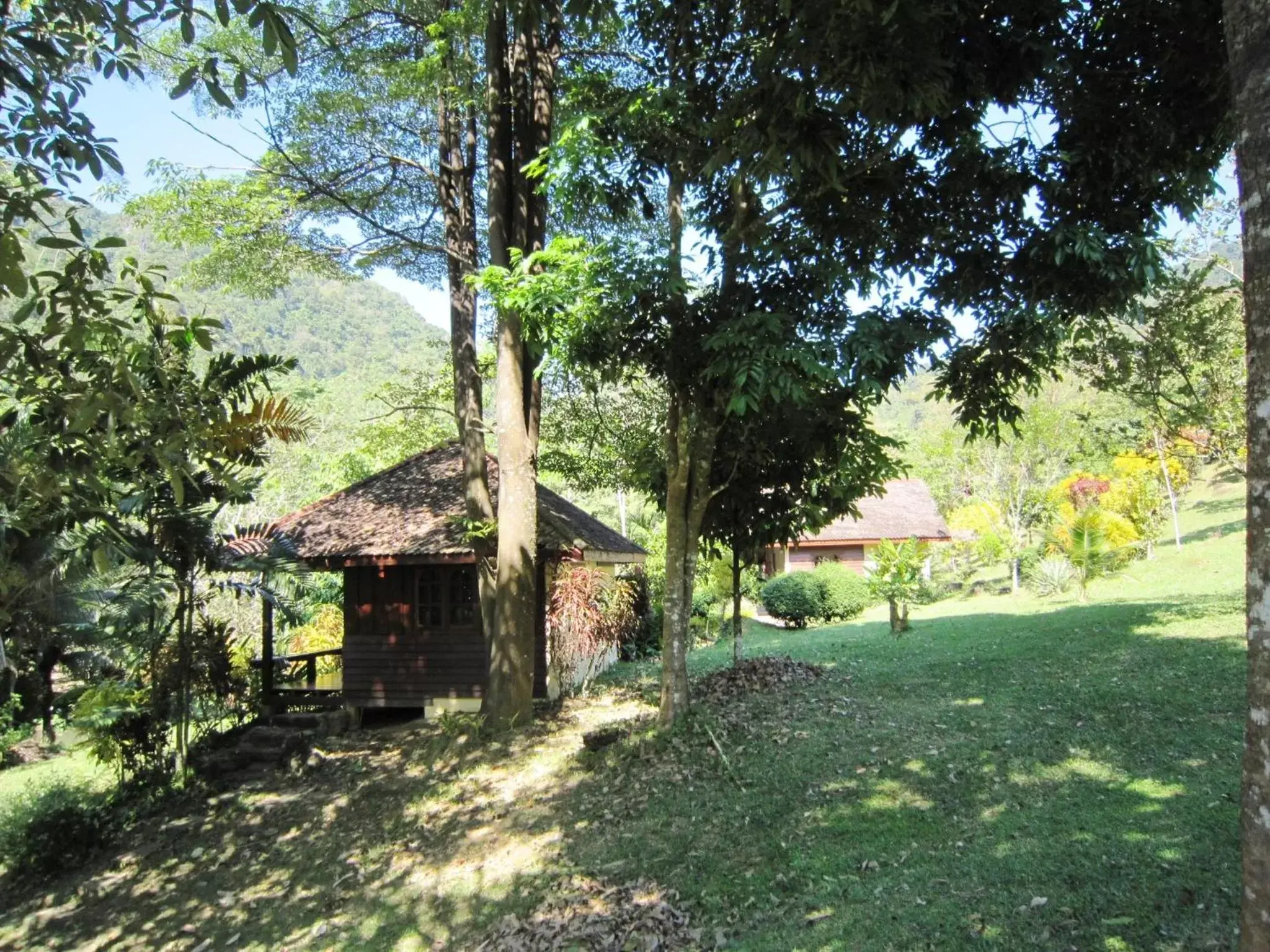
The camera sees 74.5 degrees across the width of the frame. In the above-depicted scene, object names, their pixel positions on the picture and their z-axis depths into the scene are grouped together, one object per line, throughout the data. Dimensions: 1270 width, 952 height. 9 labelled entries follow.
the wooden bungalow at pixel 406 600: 12.83
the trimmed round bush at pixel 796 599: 24.44
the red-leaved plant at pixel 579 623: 13.11
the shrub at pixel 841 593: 24.70
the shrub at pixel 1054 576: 19.75
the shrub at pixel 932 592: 25.44
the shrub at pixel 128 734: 10.04
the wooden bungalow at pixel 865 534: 31.97
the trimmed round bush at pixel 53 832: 9.05
